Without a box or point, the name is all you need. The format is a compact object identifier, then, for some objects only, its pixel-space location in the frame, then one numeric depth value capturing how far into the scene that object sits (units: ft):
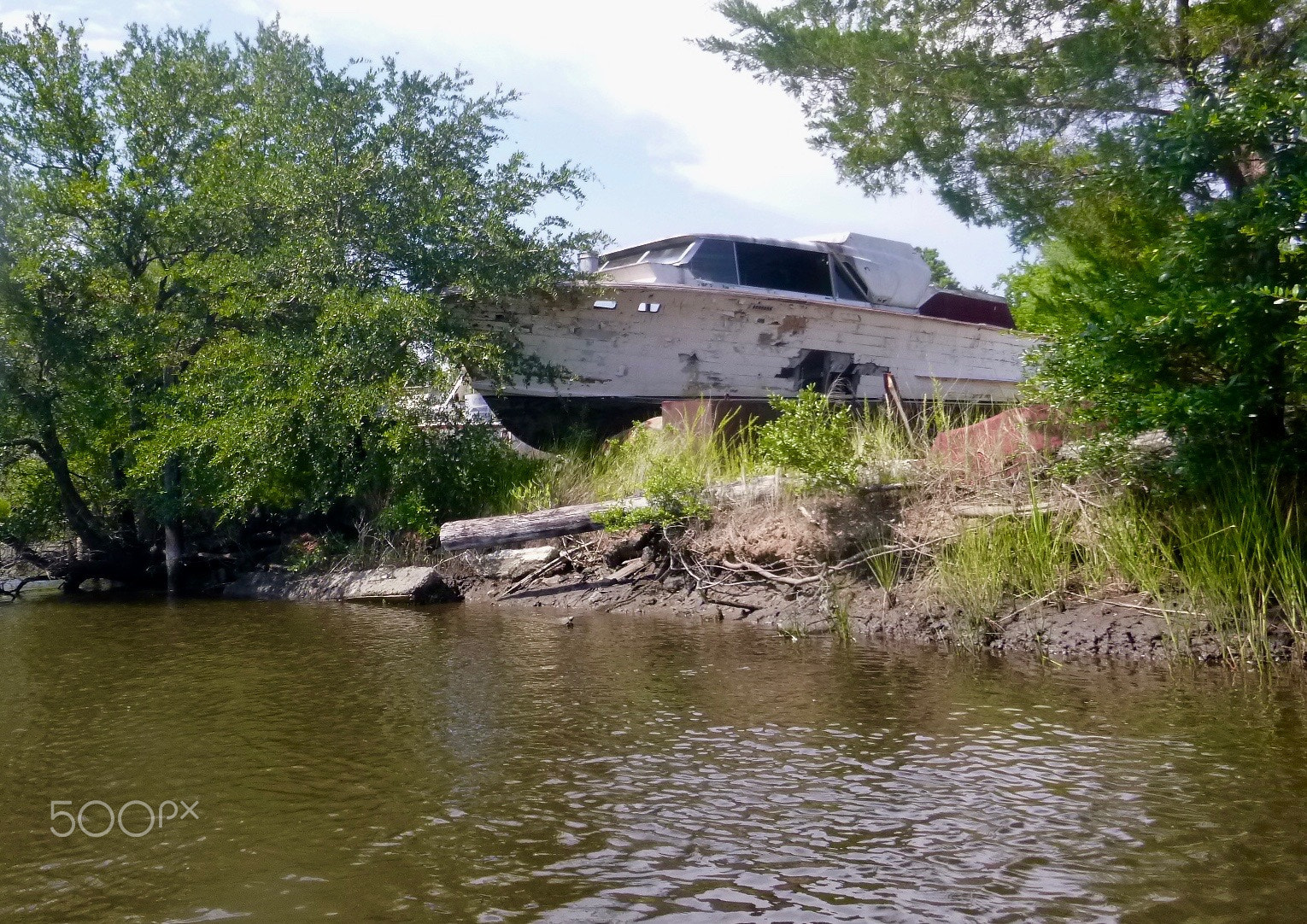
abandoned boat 41.22
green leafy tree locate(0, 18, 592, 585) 36.99
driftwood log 32.60
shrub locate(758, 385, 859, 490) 27.45
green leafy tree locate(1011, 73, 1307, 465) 19.43
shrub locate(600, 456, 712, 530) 30.96
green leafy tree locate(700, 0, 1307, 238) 23.24
